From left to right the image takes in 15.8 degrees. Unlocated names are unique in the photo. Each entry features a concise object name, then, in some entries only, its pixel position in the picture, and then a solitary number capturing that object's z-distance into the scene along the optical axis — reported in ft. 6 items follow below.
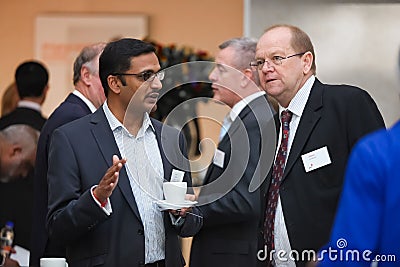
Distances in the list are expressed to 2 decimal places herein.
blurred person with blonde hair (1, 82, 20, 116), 29.99
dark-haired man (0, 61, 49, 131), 26.89
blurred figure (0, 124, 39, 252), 23.43
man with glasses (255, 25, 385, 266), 16.74
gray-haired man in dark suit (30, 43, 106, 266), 20.04
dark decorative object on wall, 31.19
